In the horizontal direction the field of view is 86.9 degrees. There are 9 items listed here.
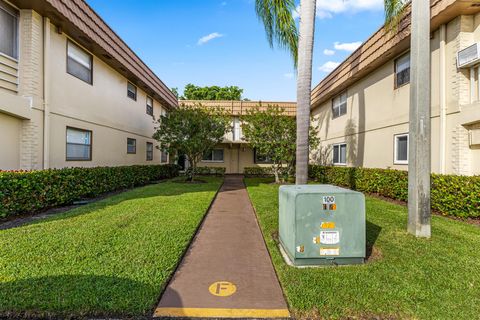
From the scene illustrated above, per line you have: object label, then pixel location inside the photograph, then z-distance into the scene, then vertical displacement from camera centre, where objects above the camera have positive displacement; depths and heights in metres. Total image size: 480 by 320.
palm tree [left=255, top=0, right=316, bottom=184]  6.85 +3.18
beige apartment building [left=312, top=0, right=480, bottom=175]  6.65 +2.31
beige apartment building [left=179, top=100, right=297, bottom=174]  21.21 +0.25
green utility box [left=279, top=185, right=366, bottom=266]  3.49 -0.91
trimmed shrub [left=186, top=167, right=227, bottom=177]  20.27 -0.90
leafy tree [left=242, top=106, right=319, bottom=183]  13.10 +1.39
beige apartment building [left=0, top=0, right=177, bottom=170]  6.70 +2.38
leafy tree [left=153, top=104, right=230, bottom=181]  12.98 +1.52
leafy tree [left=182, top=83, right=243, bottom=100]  42.16 +11.35
